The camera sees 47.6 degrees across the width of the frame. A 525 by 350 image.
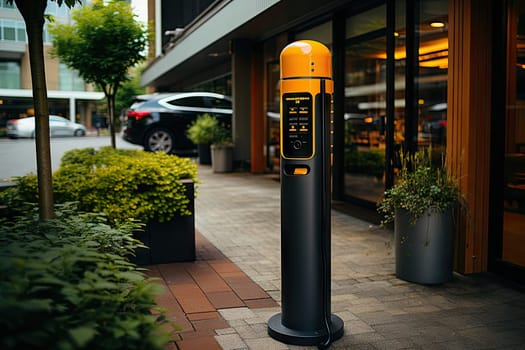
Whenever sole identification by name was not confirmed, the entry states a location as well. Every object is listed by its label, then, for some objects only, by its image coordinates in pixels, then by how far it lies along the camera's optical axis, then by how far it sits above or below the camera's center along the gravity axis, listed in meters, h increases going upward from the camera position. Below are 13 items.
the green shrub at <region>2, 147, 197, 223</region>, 5.11 -0.42
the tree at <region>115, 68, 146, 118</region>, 29.57 +2.82
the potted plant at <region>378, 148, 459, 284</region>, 4.70 -0.68
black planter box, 5.34 -0.88
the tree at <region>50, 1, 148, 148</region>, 9.14 +1.61
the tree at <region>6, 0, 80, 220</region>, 3.32 +0.28
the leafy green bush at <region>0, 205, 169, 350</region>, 1.68 -0.51
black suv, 15.62 +0.69
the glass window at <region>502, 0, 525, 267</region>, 4.91 -0.04
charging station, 3.46 -0.30
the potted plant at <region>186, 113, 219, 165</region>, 14.39 +0.28
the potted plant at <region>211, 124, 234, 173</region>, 13.72 -0.33
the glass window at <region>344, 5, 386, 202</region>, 8.11 +0.51
